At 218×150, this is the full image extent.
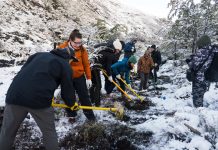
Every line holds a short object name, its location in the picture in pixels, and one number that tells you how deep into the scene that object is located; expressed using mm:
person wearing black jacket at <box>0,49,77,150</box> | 2049
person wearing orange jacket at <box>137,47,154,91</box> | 5670
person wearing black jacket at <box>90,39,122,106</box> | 3823
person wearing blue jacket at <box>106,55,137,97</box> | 4410
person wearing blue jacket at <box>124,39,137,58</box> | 5678
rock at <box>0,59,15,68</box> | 6562
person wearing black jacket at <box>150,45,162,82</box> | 6746
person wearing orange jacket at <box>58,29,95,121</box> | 3111
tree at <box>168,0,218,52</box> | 7401
